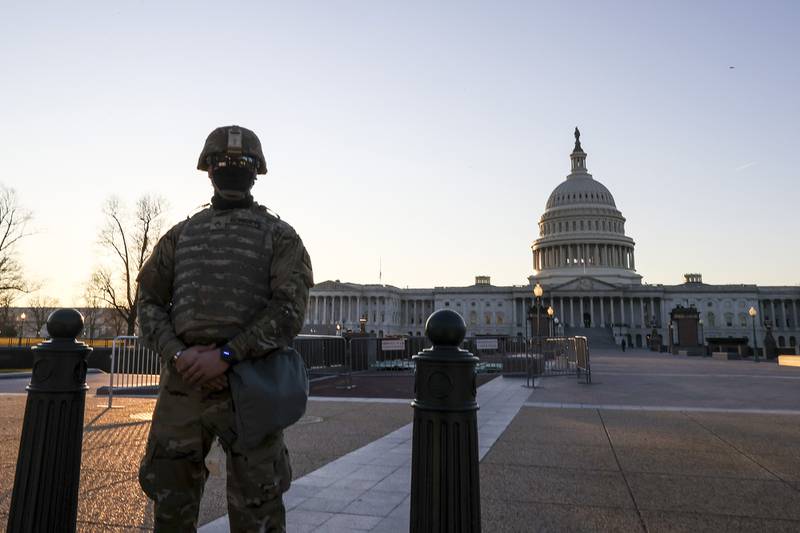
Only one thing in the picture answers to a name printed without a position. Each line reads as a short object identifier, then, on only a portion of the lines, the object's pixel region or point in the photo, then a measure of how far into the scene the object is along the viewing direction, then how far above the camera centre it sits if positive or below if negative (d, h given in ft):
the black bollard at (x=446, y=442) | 9.04 -1.87
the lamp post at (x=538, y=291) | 108.04 +8.82
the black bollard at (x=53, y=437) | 10.84 -2.15
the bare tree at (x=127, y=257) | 132.46 +19.50
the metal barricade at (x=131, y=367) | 47.01 -2.92
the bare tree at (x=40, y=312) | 214.20 +10.37
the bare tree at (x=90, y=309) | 172.78 +12.37
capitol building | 342.44 +25.02
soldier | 9.34 +0.23
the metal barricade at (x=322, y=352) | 66.21 -2.42
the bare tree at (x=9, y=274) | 123.65 +14.16
